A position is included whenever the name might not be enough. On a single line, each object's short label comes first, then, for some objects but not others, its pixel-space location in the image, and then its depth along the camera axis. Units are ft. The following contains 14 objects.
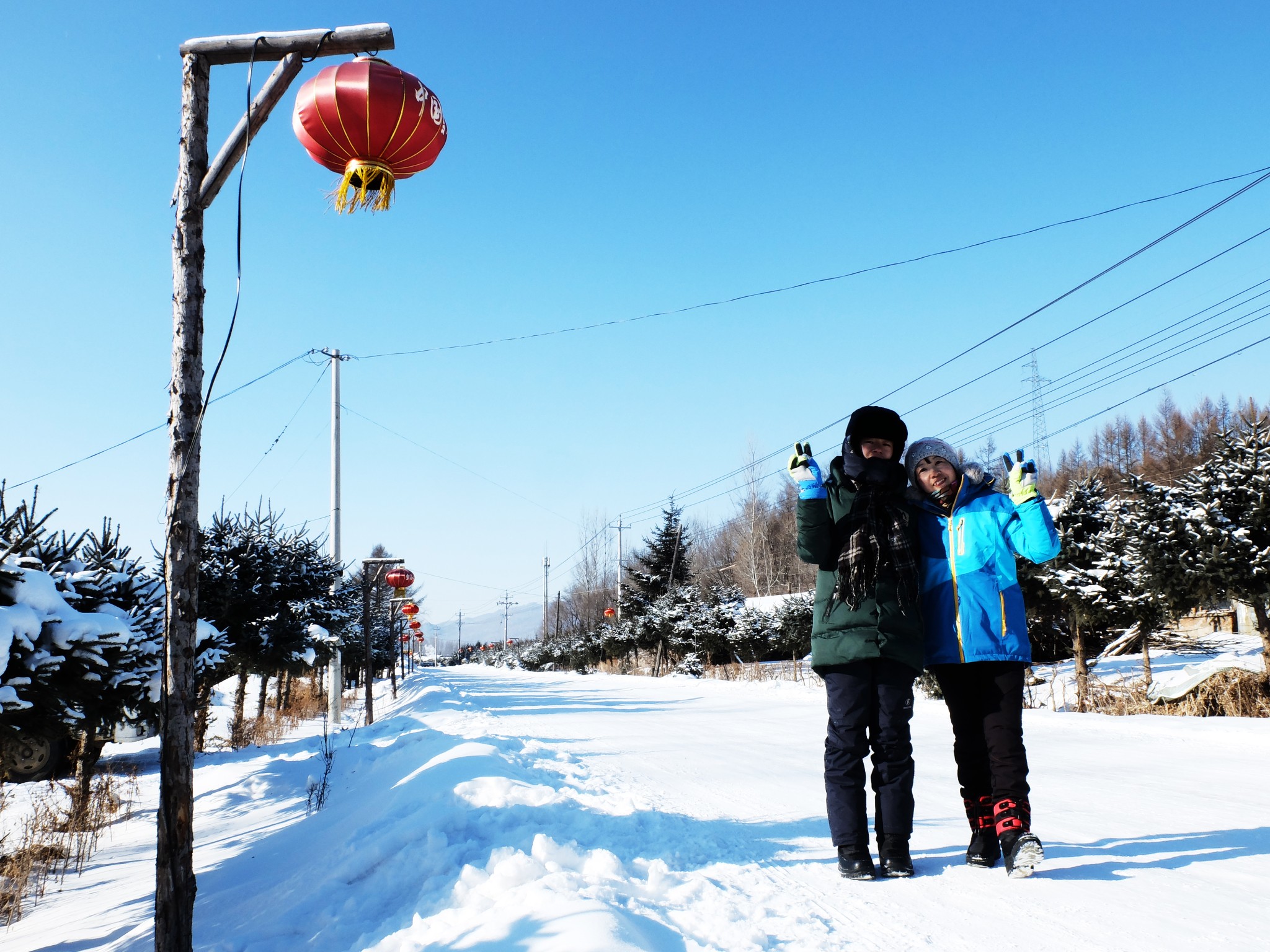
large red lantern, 13.05
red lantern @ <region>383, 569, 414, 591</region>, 70.79
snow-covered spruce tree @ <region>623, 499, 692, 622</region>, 128.88
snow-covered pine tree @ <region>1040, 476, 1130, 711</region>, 42.29
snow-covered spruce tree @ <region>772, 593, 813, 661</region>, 77.56
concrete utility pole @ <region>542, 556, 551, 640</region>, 214.90
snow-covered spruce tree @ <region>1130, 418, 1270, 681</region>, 31.71
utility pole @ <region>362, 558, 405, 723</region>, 50.96
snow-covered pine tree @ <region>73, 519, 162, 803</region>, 21.26
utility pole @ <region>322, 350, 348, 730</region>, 57.88
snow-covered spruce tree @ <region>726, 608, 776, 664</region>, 82.64
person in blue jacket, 9.87
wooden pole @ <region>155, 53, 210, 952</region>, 11.21
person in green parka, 10.02
